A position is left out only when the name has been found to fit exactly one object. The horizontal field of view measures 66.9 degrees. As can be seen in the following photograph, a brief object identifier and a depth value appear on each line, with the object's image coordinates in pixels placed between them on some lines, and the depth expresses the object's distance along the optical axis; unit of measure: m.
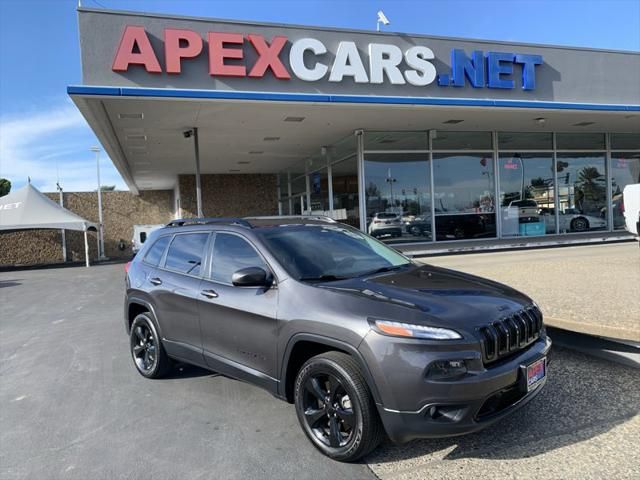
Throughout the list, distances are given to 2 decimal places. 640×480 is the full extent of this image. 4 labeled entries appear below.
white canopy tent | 21.59
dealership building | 10.98
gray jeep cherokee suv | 2.92
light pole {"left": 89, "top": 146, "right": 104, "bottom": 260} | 27.55
